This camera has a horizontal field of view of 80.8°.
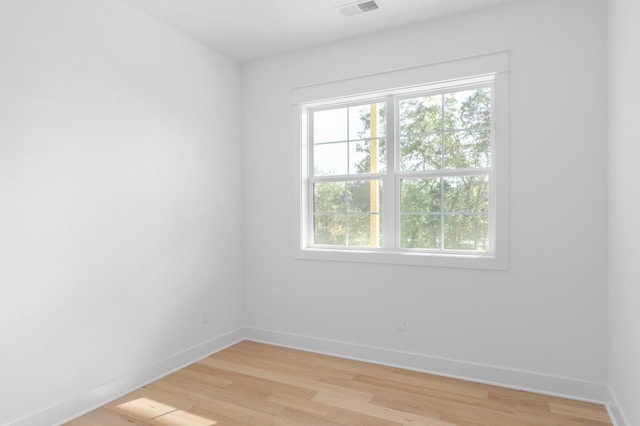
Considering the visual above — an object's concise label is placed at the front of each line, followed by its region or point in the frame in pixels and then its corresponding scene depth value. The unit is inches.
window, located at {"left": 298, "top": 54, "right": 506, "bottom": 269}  118.7
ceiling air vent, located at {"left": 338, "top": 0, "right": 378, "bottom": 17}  111.6
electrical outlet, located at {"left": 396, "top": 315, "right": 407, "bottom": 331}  125.9
